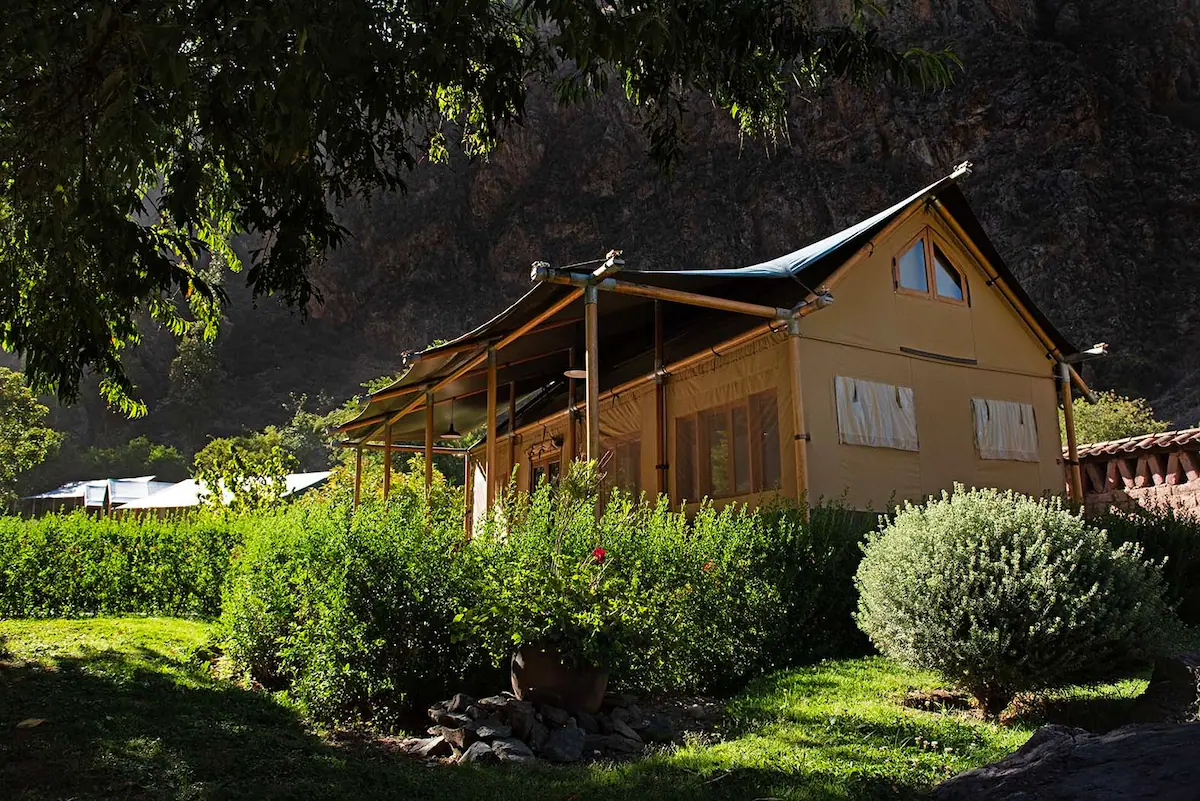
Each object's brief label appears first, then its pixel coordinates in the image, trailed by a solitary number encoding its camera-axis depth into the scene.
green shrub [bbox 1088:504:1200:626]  10.21
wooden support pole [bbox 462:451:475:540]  20.55
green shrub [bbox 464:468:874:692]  6.17
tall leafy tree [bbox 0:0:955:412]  4.18
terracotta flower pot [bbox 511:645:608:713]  6.15
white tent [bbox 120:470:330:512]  30.53
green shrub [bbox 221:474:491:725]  6.36
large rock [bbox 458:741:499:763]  5.46
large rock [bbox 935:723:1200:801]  3.05
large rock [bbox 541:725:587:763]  5.56
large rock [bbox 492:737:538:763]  5.44
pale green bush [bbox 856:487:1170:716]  5.95
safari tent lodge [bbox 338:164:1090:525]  11.38
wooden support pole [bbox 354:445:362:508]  18.98
